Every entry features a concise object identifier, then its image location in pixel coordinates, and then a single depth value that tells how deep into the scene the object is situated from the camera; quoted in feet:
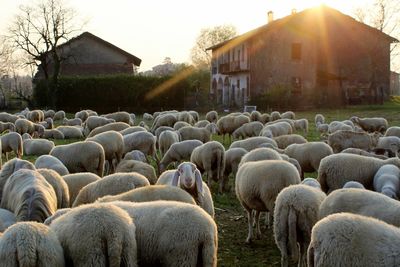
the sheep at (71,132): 86.48
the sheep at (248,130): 76.13
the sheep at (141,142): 54.39
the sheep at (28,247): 15.75
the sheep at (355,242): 16.43
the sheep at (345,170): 32.73
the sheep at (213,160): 43.16
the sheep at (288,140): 53.31
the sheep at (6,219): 22.59
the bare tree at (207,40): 298.15
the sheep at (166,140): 58.23
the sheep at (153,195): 22.65
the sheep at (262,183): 28.45
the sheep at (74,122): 103.60
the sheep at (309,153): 41.70
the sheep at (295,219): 22.88
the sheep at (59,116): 129.70
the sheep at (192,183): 25.57
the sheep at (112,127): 66.21
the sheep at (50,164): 36.04
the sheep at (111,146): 50.06
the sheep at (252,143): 48.45
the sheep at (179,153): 51.13
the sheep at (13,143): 62.13
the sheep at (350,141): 52.26
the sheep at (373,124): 81.44
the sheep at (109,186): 26.32
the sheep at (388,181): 28.55
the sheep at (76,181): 30.14
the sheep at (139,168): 35.60
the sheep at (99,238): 16.79
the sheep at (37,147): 64.36
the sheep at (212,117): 103.55
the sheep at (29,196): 22.35
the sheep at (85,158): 42.45
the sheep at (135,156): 45.93
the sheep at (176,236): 18.06
